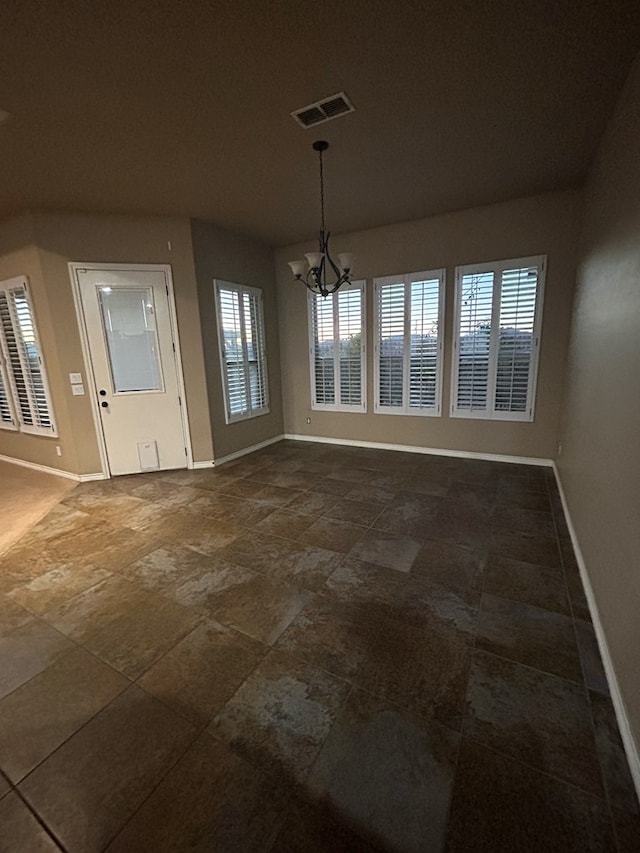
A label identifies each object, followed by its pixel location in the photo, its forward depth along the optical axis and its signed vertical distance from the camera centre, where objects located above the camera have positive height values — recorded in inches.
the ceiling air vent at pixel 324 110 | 91.3 +60.0
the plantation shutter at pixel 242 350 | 189.0 +0.0
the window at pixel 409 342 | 181.3 +1.1
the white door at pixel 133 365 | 161.8 -5.1
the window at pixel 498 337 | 160.4 +1.6
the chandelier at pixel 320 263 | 120.4 +28.6
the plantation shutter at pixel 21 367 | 165.9 -4.0
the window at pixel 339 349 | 200.5 -1.3
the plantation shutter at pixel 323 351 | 208.5 -2.2
